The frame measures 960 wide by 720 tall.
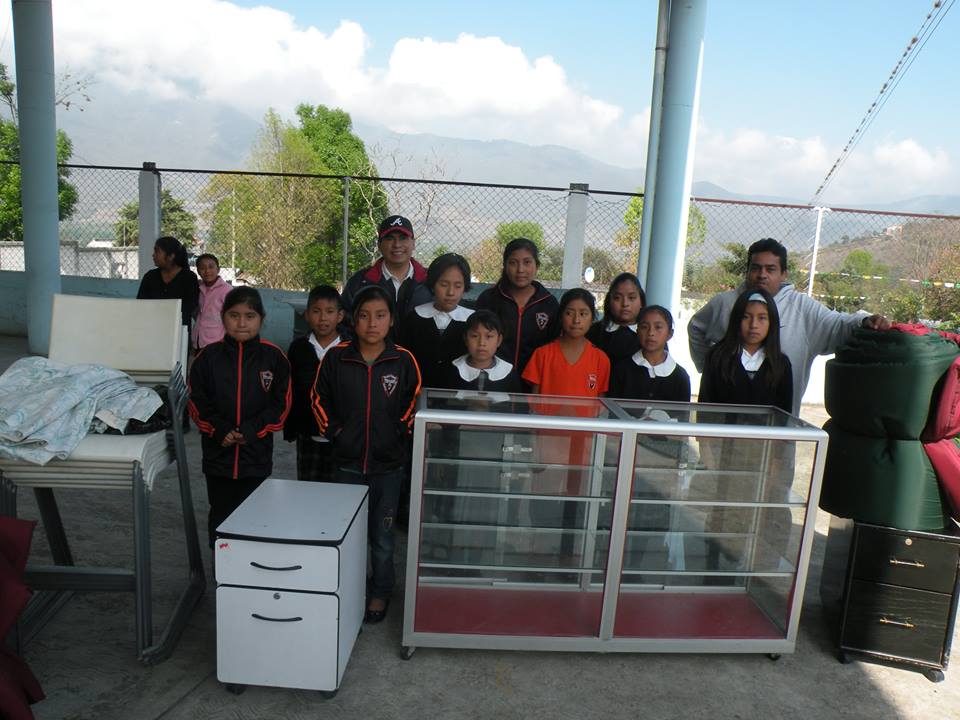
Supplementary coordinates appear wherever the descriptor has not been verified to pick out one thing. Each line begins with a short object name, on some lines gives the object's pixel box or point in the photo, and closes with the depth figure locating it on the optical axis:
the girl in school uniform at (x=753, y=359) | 3.62
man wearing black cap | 4.40
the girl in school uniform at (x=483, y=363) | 3.56
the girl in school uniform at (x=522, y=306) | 4.17
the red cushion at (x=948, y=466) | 3.17
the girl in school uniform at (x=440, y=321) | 4.02
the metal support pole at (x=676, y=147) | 5.99
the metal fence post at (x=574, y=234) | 8.75
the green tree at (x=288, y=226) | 11.29
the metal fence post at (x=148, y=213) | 9.54
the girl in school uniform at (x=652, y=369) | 3.75
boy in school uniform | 3.92
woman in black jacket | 5.95
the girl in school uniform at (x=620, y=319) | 4.12
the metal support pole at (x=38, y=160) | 8.57
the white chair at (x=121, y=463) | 2.82
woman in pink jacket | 6.20
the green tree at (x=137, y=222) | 10.05
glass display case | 3.07
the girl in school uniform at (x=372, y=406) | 3.29
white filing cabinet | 2.67
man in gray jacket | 3.88
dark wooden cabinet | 3.19
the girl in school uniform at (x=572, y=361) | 3.77
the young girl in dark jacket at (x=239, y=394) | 3.40
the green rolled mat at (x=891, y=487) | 3.20
